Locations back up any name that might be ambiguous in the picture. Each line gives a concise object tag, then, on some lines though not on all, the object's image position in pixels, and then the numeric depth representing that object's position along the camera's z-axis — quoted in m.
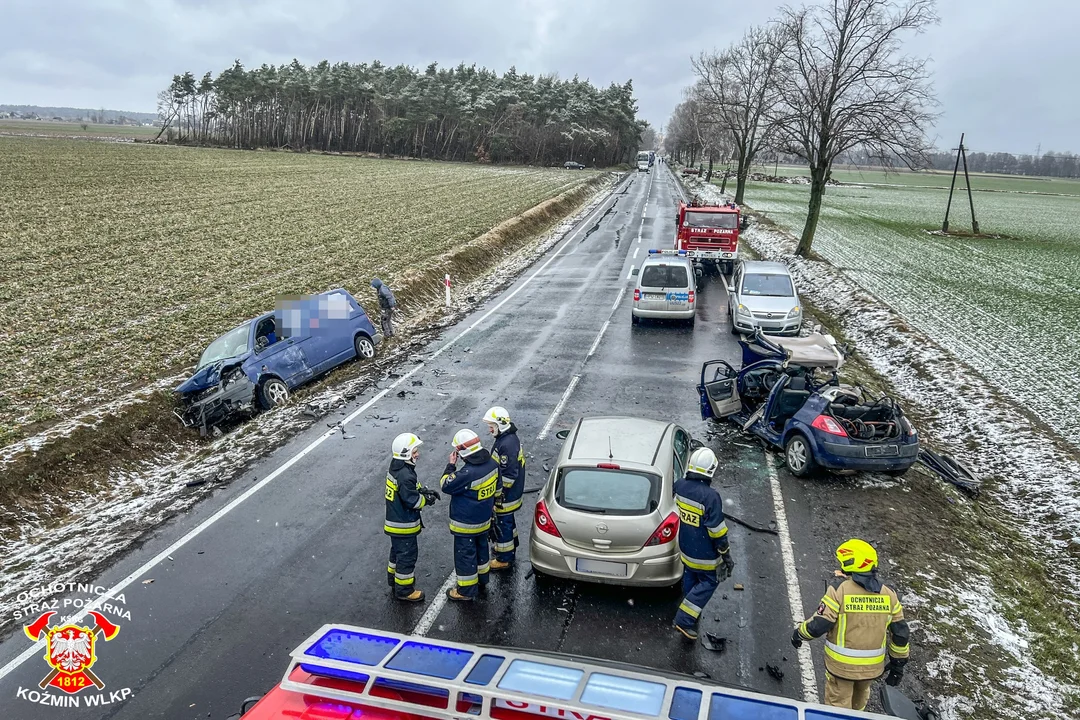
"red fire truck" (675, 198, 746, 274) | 23.98
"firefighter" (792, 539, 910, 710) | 4.71
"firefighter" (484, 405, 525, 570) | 7.11
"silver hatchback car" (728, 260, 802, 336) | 16.50
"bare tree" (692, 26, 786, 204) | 44.62
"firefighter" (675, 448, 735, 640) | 5.90
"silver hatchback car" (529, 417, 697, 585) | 6.44
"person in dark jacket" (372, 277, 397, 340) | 16.16
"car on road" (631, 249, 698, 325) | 17.75
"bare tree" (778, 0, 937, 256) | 24.98
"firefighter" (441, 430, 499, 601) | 6.45
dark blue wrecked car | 8.85
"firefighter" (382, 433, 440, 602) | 6.39
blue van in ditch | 11.55
